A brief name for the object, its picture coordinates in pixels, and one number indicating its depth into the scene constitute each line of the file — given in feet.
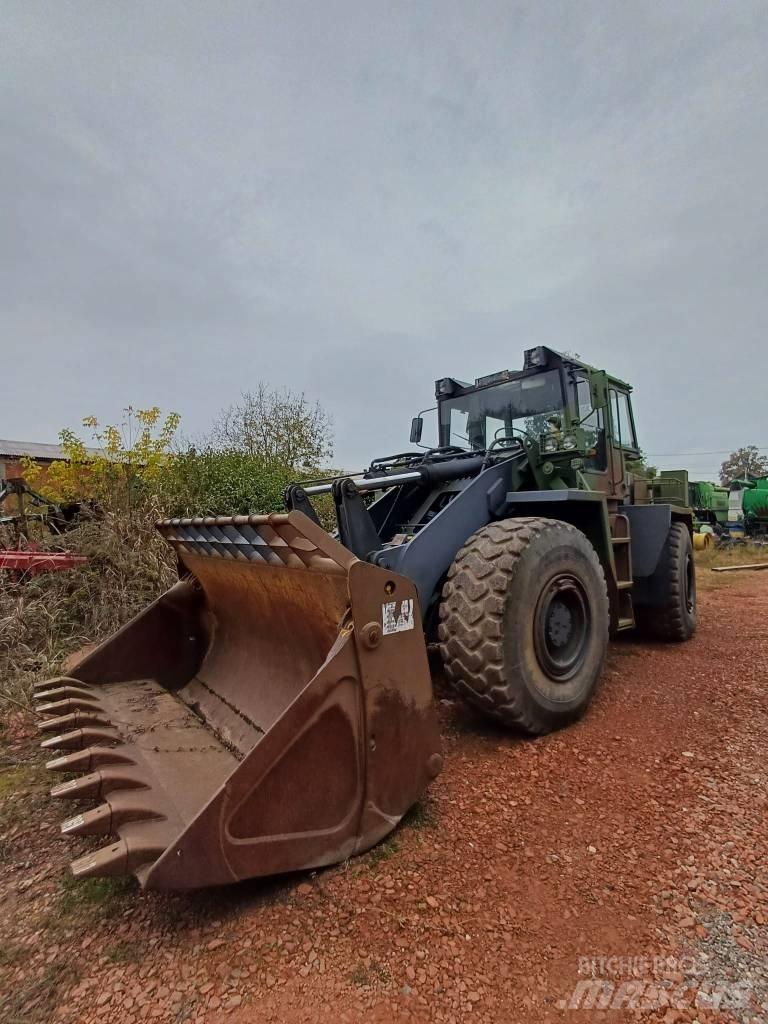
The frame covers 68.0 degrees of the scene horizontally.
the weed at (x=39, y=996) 5.06
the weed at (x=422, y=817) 7.82
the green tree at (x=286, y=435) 44.57
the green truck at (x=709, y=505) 70.89
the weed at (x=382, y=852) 7.00
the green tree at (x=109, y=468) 21.01
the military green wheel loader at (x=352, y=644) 6.45
